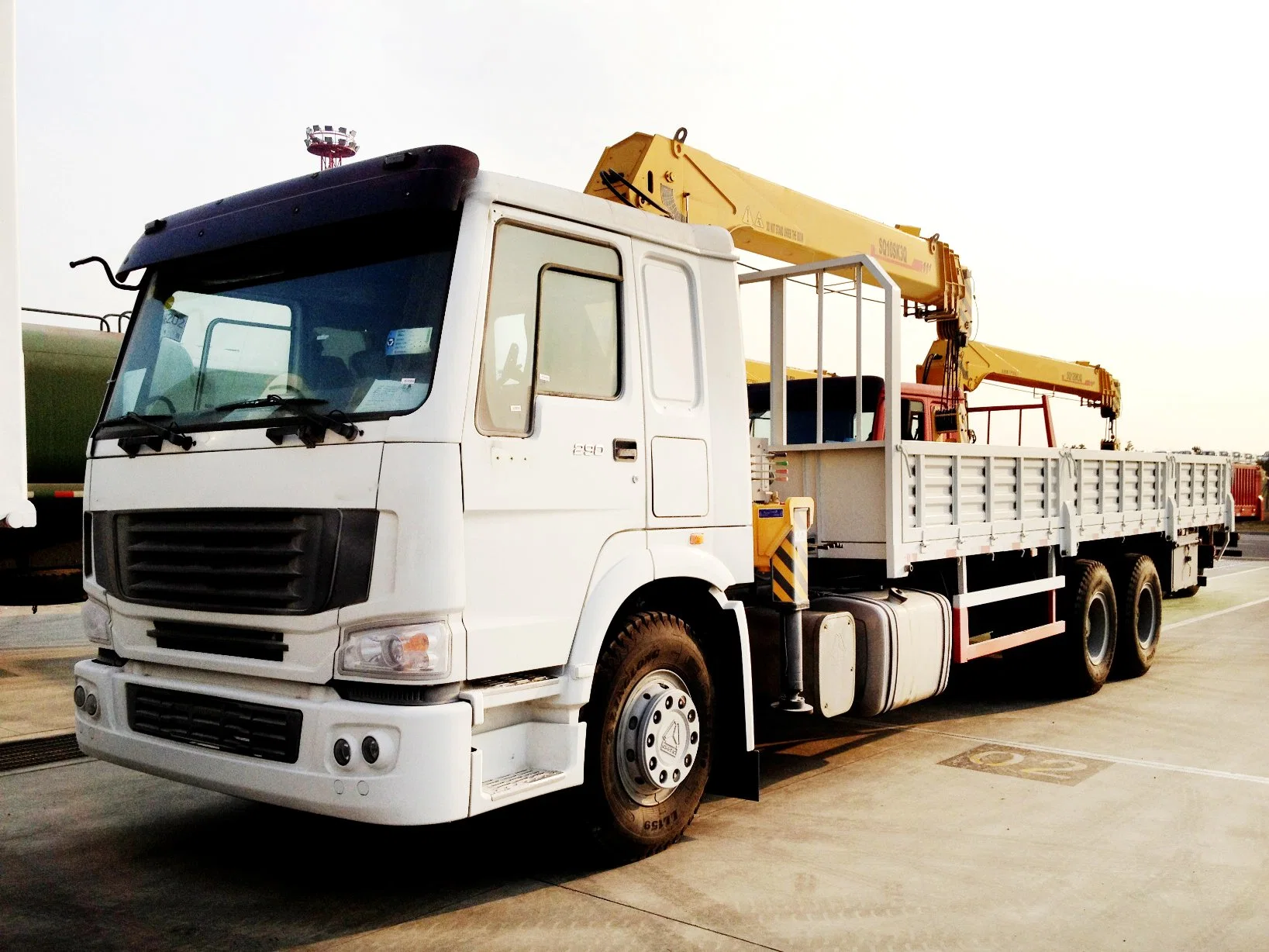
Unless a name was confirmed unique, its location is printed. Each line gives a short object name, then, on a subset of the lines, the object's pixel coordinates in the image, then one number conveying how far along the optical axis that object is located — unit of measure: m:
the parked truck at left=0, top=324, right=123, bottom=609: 9.52
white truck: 3.89
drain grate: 6.54
